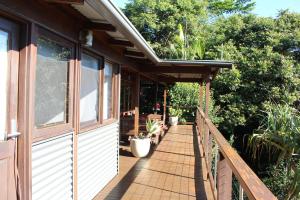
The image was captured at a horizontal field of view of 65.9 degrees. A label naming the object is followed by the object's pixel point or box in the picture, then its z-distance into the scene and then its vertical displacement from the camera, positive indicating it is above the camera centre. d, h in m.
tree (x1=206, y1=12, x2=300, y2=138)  10.90 +1.25
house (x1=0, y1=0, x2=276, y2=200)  1.70 +0.00
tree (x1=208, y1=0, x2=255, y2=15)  17.96 +7.31
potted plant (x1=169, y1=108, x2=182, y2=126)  9.93 -0.79
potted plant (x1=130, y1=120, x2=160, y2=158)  4.84 -1.02
